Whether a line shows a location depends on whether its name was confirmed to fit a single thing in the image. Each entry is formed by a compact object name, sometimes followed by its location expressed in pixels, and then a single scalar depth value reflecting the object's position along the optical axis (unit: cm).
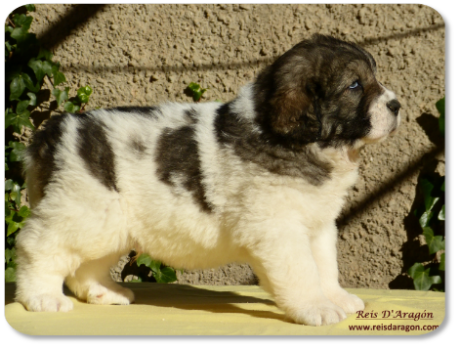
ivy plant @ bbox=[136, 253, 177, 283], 561
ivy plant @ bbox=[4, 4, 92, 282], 539
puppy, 357
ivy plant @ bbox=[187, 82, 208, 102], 543
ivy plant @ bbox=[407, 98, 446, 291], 530
